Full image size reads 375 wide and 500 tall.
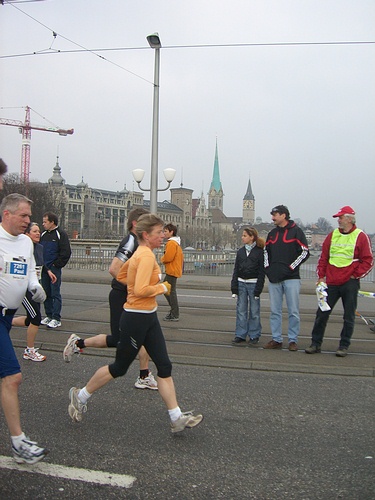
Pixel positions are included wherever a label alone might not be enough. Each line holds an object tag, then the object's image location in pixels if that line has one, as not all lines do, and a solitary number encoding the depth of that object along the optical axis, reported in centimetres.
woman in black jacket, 719
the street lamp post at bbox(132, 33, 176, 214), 1597
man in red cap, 655
